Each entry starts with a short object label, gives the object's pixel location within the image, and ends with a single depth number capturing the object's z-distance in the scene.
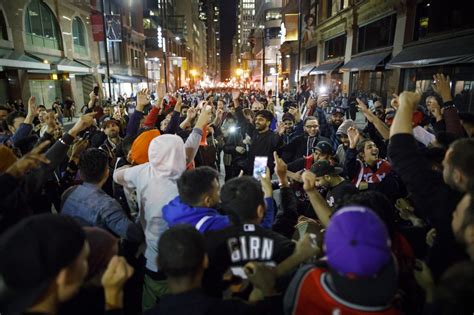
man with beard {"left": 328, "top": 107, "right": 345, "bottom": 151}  7.89
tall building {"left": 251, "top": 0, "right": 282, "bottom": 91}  63.84
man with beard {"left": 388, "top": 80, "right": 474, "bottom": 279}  1.98
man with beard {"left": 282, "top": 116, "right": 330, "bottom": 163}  5.82
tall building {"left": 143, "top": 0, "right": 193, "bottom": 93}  56.41
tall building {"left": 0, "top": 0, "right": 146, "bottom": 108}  19.83
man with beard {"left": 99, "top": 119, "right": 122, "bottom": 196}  5.30
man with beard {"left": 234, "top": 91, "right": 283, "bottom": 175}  5.59
